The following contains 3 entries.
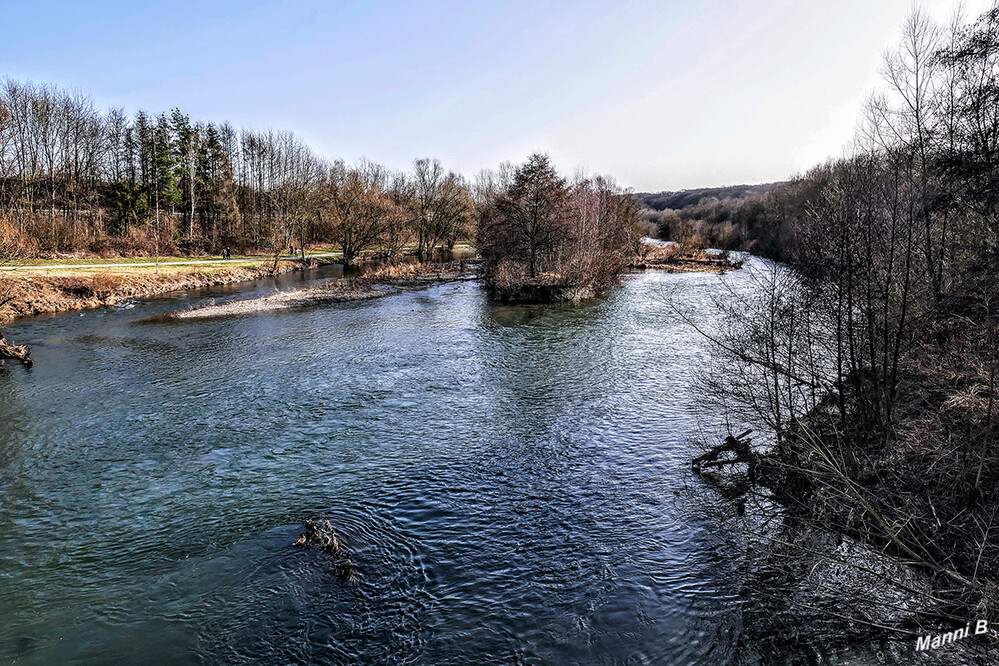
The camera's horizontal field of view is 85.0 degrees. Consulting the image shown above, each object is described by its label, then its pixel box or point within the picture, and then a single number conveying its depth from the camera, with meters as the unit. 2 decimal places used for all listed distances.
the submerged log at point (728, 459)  11.49
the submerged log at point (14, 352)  21.14
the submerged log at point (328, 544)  9.21
